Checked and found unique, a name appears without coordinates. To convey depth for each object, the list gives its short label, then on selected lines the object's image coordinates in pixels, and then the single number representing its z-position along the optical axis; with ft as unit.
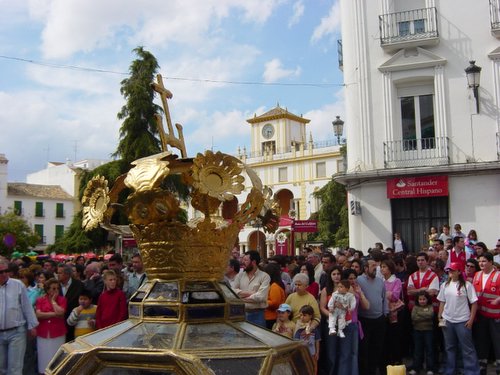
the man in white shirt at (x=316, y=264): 34.08
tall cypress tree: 78.69
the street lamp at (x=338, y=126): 66.74
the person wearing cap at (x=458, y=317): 28.30
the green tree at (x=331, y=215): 141.79
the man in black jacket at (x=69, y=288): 27.17
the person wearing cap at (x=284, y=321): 24.63
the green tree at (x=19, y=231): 128.06
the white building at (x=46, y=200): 177.89
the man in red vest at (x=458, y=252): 38.18
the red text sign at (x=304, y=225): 58.49
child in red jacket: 24.44
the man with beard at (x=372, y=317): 28.60
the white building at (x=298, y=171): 184.44
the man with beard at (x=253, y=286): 24.45
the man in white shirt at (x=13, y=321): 24.03
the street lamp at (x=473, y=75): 54.80
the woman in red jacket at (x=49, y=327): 26.45
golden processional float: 6.53
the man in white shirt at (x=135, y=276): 28.50
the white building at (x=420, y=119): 57.21
